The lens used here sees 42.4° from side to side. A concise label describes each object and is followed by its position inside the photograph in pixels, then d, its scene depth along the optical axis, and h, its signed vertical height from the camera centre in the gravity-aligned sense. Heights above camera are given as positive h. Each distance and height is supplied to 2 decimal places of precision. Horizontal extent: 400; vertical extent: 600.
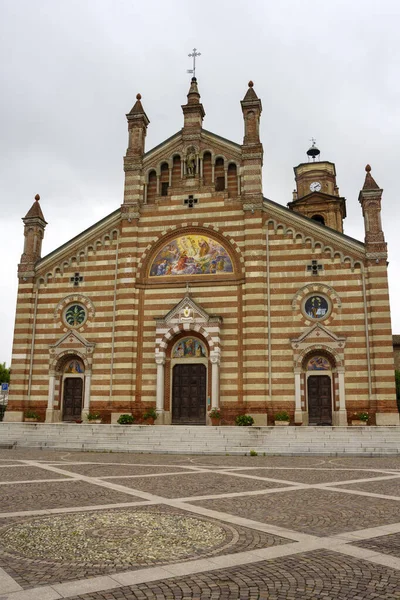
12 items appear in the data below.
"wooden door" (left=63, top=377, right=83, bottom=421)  30.84 +0.77
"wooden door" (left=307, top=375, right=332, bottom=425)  28.08 +0.86
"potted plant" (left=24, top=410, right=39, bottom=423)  30.42 -0.32
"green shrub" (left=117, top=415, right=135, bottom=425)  28.16 -0.38
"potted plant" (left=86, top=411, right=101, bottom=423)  29.45 -0.31
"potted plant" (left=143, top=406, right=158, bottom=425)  28.65 -0.15
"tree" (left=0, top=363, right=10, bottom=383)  70.25 +4.94
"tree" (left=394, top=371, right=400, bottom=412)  52.58 +3.50
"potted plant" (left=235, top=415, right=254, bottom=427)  26.88 -0.31
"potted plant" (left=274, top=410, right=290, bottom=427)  27.31 -0.24
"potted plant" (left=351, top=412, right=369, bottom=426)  26.81 -0.12
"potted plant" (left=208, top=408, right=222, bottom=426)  27.88 -0.14
